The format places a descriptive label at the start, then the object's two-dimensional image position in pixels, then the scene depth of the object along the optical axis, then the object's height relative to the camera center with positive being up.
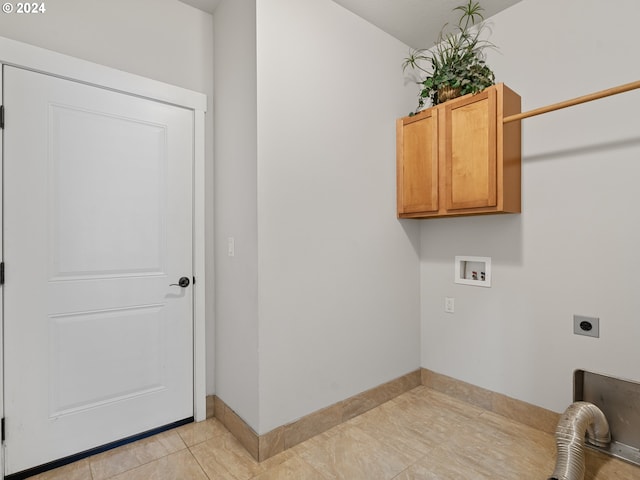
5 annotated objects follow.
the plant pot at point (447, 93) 2.18 +0.97
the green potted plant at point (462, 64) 2.14 +1.16
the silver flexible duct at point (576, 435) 1.47 -0.95
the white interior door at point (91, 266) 1.66 -0.14
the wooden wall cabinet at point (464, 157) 1.97 +0.53
